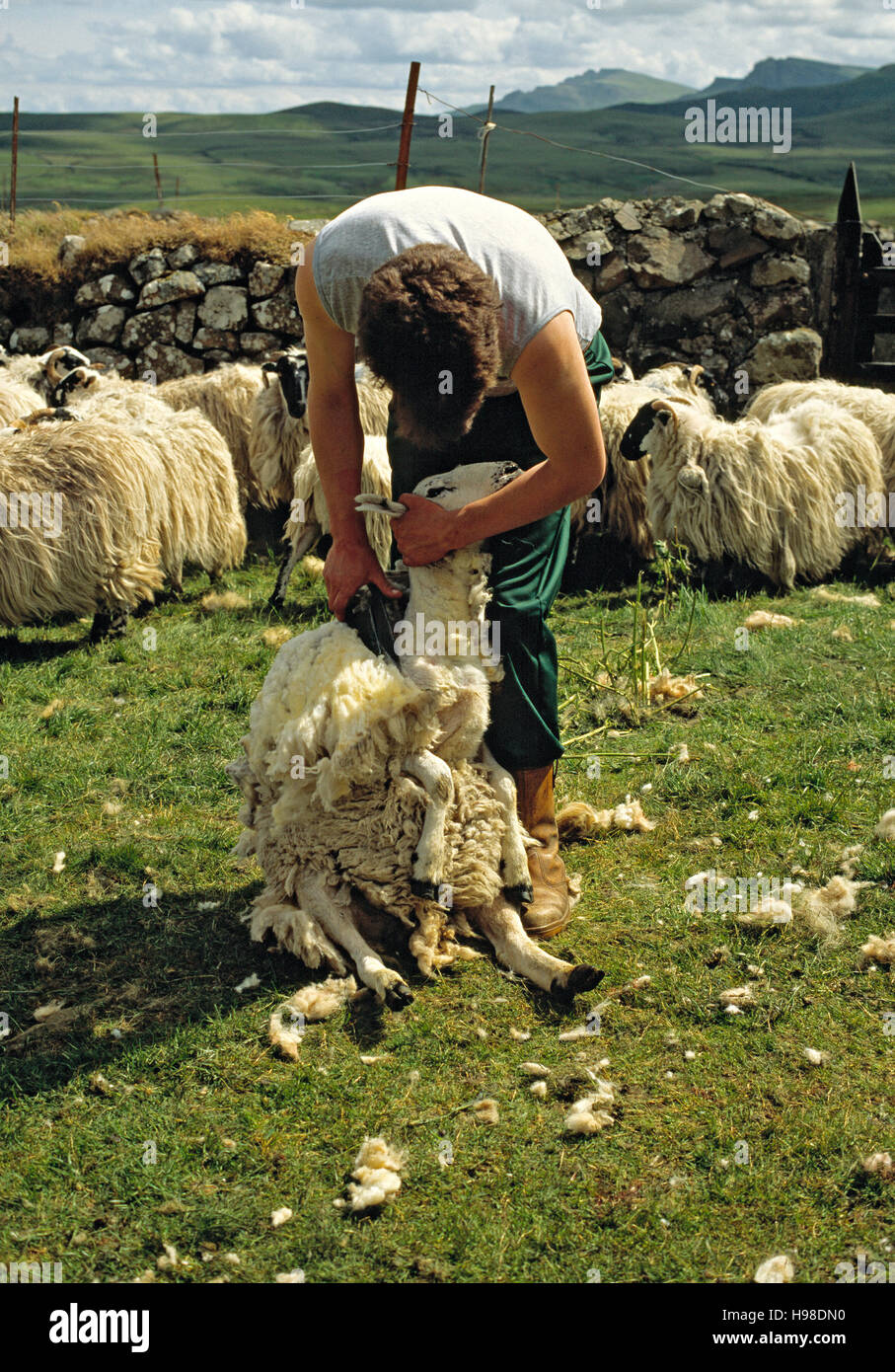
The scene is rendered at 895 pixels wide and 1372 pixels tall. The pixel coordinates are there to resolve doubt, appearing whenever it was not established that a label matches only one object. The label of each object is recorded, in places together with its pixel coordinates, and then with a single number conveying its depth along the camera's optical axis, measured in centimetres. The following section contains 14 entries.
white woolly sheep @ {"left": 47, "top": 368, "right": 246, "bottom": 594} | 646
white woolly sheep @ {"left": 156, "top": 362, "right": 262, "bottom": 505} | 798
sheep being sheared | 288
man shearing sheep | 246
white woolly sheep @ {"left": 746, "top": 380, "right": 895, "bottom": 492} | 721
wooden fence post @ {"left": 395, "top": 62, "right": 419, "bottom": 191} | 805
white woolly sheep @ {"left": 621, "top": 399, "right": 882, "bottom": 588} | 659
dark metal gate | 888
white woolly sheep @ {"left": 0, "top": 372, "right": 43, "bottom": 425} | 724
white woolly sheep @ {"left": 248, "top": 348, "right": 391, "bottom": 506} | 723
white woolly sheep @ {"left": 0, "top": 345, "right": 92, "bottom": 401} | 798
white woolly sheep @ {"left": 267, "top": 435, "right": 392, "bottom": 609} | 621
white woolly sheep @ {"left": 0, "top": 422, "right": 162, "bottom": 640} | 576
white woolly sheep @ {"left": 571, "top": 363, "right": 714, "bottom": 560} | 709
